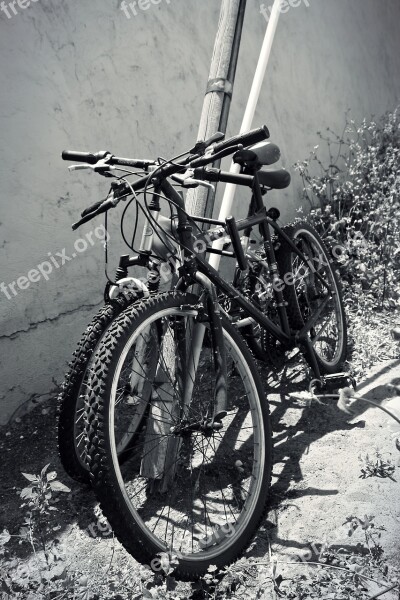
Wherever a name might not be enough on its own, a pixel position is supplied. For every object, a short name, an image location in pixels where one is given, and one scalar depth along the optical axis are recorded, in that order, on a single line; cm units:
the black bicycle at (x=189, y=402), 216
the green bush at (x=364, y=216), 459
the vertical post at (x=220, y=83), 322
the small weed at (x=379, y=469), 268
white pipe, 323
